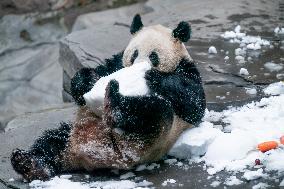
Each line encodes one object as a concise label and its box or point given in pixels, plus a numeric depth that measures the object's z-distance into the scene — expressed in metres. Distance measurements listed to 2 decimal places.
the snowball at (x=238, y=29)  8.73
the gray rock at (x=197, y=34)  6.96
